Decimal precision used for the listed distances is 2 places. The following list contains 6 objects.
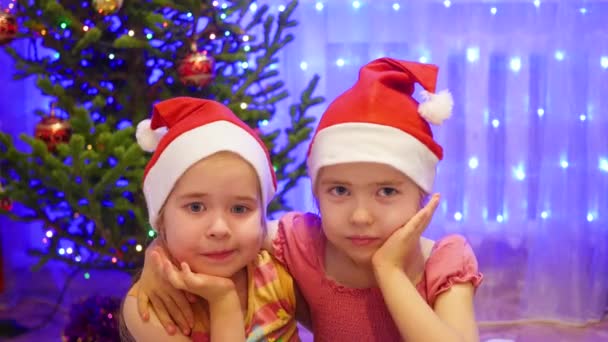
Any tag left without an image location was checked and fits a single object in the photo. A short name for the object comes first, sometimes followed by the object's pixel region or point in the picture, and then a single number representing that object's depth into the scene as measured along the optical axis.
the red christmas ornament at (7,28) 2.04
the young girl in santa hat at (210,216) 1.29
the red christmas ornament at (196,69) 2.11
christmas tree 2.03
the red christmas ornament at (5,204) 2.14
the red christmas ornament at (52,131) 2.06
